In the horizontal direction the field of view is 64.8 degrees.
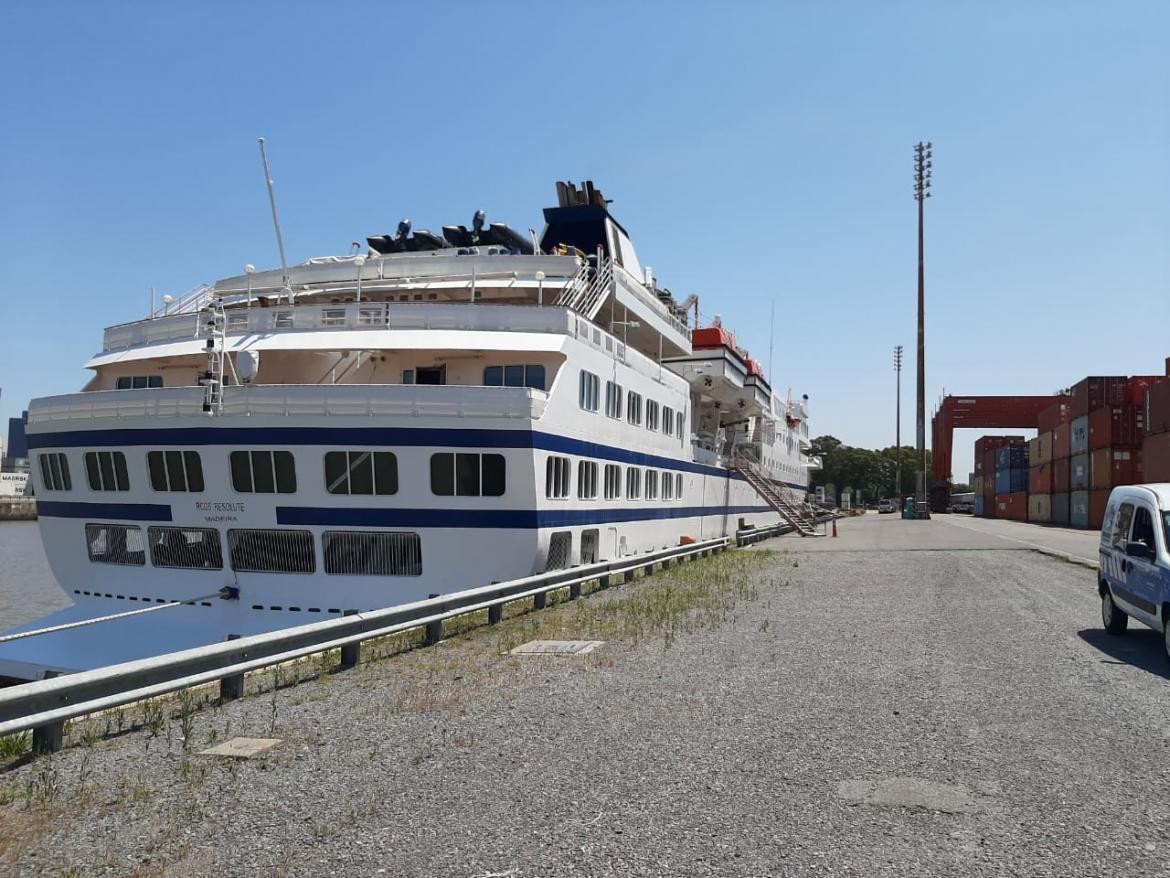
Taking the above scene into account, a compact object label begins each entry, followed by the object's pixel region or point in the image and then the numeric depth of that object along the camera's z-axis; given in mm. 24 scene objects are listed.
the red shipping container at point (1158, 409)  51812
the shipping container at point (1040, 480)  76794
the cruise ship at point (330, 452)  15383
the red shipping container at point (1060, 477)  71125
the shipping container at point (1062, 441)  70750
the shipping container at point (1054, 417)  74250
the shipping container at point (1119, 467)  60750
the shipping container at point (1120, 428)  61531
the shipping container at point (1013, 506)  89125
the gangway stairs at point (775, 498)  41000
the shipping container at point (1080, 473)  64812
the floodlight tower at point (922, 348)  64500
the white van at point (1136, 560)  10289
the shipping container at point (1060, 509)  69950
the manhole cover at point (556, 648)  11211
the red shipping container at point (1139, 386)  62656
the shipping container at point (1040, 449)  78500
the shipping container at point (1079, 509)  63031
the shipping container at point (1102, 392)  64125
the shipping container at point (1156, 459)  50500
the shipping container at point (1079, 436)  65625
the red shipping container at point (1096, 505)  61062
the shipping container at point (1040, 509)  75500
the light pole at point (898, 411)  108062
